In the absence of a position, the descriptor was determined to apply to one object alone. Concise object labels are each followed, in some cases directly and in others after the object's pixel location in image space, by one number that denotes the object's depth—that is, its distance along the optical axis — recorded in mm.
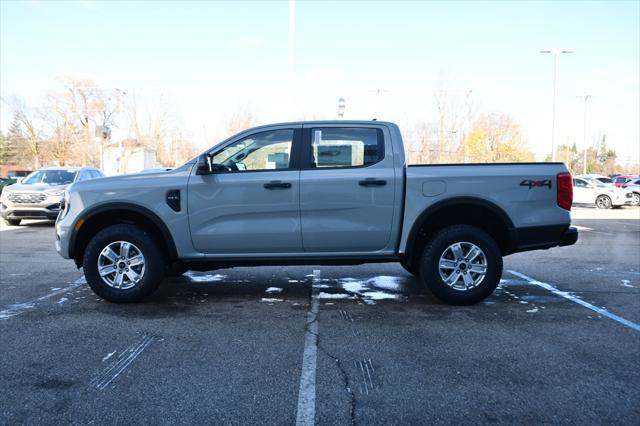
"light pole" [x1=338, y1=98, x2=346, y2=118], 18391
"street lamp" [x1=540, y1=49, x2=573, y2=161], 29044
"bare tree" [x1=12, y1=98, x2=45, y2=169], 63344
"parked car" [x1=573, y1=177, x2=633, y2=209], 24766
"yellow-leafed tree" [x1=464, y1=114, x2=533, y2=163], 35938
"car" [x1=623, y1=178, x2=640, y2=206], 26300
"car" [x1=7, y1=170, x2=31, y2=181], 48984
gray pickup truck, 5457
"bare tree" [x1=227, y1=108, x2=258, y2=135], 43750
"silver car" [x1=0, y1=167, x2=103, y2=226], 13484
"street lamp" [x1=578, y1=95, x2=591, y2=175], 50706
